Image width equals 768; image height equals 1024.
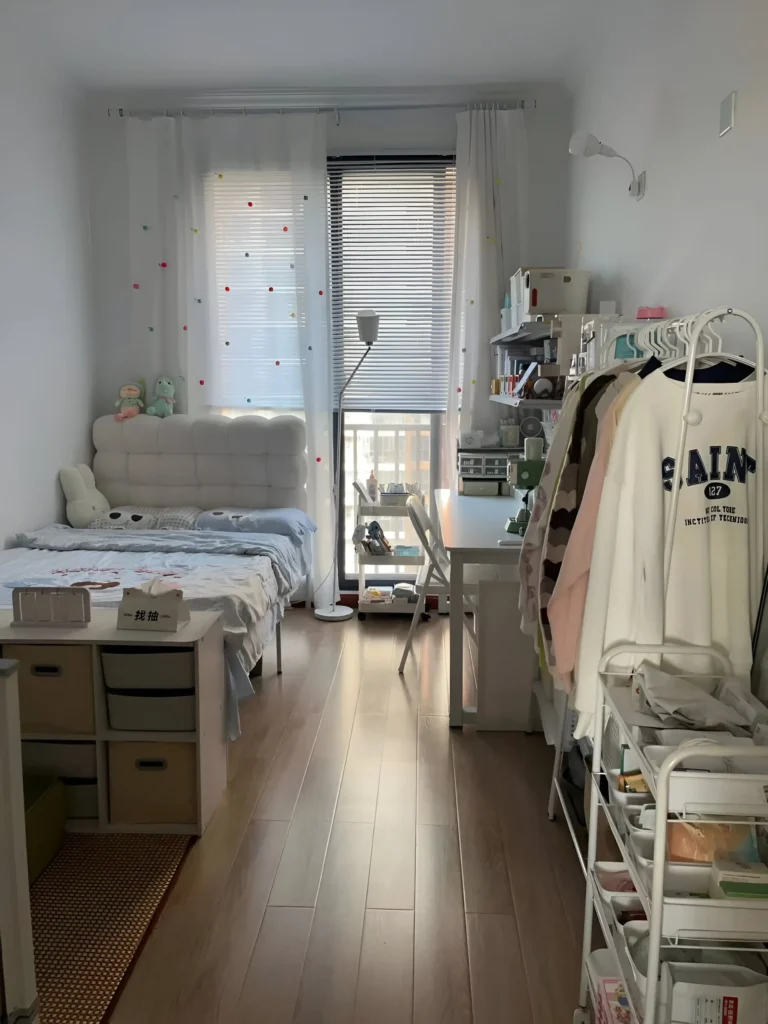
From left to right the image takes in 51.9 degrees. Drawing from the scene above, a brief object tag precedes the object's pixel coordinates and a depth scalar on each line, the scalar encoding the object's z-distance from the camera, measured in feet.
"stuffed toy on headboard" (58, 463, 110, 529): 13.79
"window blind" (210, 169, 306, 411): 14.61
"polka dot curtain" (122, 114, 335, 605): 14.46
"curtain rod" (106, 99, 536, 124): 14.14
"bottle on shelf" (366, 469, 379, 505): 15.15
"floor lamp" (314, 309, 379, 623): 13.71
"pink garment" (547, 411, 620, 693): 5.69
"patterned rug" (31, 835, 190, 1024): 5.78
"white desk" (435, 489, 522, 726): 9.71
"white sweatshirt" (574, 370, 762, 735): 5.24
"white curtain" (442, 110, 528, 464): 13.93
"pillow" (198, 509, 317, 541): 13.05
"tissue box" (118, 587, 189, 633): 7.68
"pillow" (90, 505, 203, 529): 13.56
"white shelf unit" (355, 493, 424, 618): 14.62
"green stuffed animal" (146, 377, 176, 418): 14.83
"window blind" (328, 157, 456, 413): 14.70
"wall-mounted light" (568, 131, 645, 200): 9.23
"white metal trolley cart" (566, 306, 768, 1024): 3.81
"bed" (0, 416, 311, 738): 9.55
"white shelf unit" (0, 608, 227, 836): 7.54
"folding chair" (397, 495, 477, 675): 11.41
